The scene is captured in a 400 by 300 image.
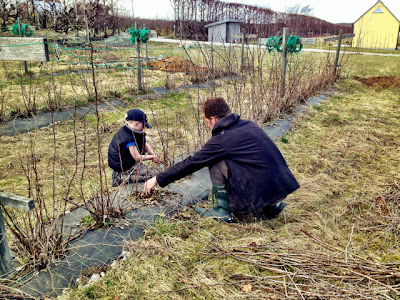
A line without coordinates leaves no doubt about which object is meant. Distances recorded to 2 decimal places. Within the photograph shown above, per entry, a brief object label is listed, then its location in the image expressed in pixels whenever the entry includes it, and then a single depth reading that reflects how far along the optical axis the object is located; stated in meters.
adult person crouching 2.56
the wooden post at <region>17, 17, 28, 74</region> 9.16
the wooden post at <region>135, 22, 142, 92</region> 8.38
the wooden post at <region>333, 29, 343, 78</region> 9.87
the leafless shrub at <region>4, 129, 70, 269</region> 2.15
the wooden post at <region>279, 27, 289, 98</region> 6.12
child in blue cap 3.35
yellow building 23.98
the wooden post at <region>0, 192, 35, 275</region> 1.85
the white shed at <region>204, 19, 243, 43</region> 17.59
